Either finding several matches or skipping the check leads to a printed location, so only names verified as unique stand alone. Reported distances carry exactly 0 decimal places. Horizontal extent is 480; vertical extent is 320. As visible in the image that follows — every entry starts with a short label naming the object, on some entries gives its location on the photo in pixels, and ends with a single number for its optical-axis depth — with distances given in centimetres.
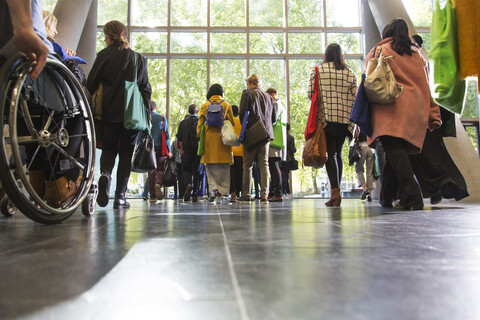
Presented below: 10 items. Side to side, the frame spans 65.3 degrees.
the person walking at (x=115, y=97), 346
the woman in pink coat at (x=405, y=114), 304
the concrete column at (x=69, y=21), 741
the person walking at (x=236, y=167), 598
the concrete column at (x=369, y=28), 957
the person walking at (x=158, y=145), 606
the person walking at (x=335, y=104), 391
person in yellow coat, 503
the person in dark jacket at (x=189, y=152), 594
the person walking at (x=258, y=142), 485
